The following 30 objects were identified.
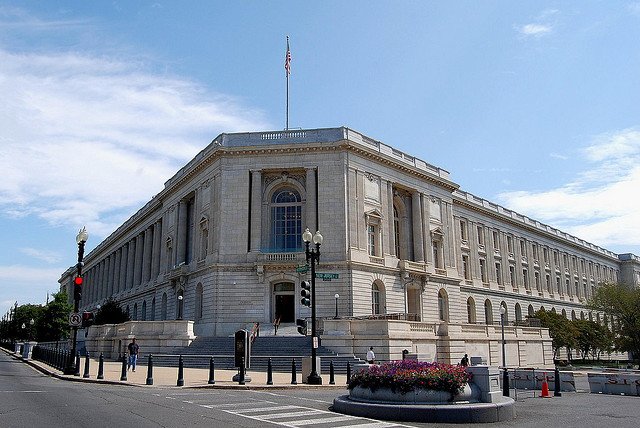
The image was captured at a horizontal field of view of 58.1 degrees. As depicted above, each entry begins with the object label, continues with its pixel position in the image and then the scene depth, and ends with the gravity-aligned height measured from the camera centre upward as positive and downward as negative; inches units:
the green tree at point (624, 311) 2390.5 +98.3
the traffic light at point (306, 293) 959.2 +70.4
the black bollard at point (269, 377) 925.2 -64.7
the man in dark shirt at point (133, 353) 1219.5 -33.6
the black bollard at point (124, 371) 983.9 -57.4
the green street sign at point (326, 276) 1201.2 +125.9
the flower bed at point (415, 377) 566.6 -41.5
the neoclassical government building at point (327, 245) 1790.1 +312.2
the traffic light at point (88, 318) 1073.7 +35.5
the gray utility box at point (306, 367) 981.3 -52.5
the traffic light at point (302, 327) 962.1 +15.3
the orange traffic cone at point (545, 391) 839.7 -81.1
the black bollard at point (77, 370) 1077.6 -60.3
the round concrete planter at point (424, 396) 564.1 -59.5
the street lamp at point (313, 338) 952.3 -3.6
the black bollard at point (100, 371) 1005.8 -59.0
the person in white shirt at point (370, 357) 1234.0 -45.2
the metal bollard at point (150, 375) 928.3 -60.7
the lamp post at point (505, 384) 769.0 -65.5
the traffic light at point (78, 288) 1066.1 +91.1
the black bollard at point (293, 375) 941.2 -63.0
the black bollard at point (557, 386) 857.5 -75.7
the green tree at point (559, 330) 2384.4 +17.7
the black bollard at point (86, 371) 1040.4 -61.3
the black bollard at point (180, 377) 904.9 -62.7
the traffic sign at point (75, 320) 1080.8 +31.9
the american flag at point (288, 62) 2094.0 +975.0
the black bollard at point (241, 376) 914.8 -62.2
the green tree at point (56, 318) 3144.7 +104.7
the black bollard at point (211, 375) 917.8 -60.6
